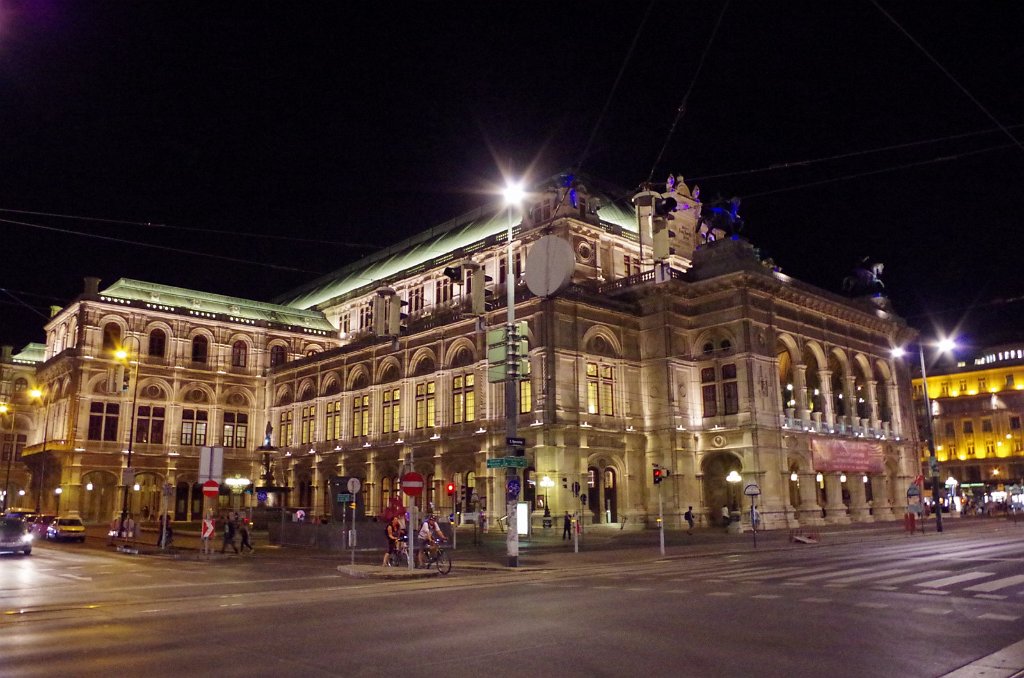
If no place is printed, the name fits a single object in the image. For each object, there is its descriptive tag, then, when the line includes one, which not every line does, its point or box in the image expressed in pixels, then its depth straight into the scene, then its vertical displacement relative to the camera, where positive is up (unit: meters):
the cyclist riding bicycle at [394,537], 24.78 -1.13
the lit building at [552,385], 48.19 +8.19
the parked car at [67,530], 42.97 -1.36
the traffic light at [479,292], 25.26 +6.57
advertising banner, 50.88 +2.51
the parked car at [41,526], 47.12 -1.23
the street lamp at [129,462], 39.72 +2.28
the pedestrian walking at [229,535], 31.78 -1.28
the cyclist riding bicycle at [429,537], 23.55 -1.10
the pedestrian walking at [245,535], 32.34 -1.31
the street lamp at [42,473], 65.19 +2.57
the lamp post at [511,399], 25.00 +3.15
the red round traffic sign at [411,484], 23.92 +0.48
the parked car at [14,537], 31.04 -1.25
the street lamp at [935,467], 42.81 +1.49
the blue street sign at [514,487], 24.89 +0.36
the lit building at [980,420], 90.56 +8.55
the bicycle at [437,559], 23.19 -1.71
